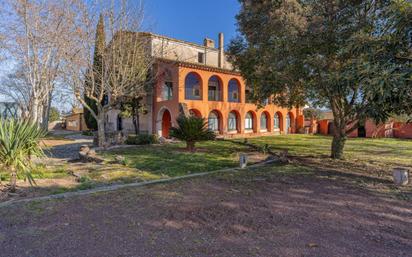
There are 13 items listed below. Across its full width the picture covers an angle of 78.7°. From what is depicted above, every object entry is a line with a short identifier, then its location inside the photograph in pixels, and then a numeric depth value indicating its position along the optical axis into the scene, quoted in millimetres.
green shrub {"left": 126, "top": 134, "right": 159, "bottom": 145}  18189
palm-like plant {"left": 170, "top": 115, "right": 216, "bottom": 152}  13945
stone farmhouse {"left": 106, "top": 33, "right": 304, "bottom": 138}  22812
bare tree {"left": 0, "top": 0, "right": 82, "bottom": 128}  10578
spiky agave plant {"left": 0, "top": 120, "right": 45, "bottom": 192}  6320
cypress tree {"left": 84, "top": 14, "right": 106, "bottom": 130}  15141
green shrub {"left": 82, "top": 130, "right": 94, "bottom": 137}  30466
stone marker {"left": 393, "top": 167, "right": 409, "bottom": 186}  7496
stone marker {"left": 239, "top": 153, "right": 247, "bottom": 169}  9969
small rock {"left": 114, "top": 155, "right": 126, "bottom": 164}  10622
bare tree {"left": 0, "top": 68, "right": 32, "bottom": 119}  12992
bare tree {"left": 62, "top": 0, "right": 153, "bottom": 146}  14102
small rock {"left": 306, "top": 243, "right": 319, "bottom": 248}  3698
